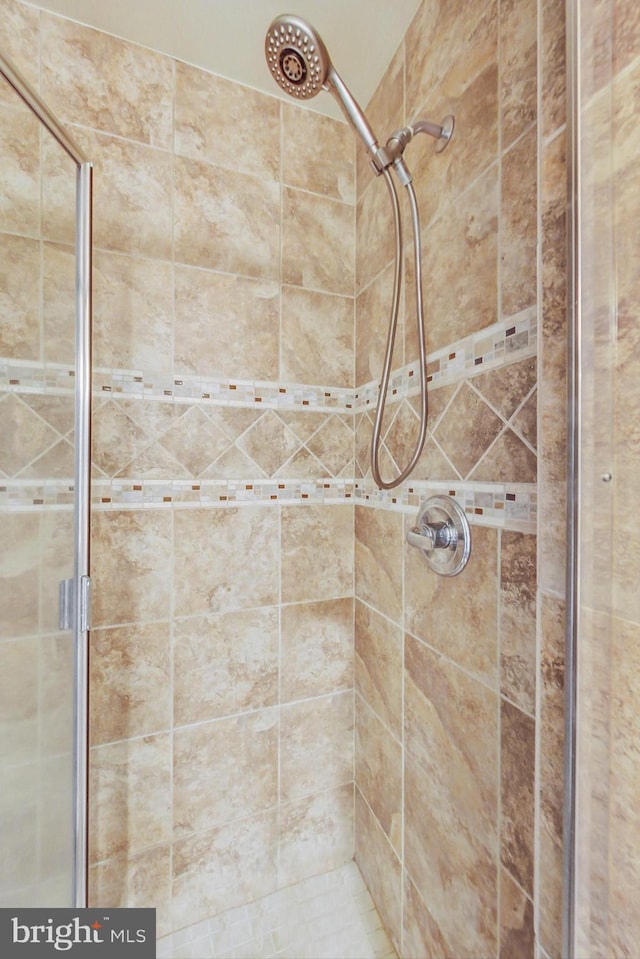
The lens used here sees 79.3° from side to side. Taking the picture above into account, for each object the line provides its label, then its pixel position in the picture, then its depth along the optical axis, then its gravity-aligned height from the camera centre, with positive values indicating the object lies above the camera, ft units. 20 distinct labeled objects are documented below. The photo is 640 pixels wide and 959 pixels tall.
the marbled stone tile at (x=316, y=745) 3.66 -2.61
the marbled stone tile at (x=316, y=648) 3.67 -1.67
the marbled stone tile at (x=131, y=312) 3.09 +1.35
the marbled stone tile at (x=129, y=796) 3.10 -2.62
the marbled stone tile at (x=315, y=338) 3.63 +1.36
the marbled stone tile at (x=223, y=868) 3.31 -3.48
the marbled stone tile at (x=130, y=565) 3.10 -0.73
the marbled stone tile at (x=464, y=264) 2.20 +1.34
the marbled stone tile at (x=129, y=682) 3.09 -1.69
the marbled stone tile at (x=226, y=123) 3.28 +3.12
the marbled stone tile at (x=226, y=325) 3.32 +1.36
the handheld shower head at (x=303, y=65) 2.04 +2.32
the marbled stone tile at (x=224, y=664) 3.33 -1.67
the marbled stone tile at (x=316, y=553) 3.67 -0.73
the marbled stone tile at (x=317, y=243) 3.63 +2.27
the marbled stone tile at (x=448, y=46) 2.23 +2.81
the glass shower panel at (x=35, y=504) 2.15 -0.17
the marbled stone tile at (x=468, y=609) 2.17 -0.82
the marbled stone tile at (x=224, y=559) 3.34 -0.74
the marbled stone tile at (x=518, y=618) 1.92 -0.72
